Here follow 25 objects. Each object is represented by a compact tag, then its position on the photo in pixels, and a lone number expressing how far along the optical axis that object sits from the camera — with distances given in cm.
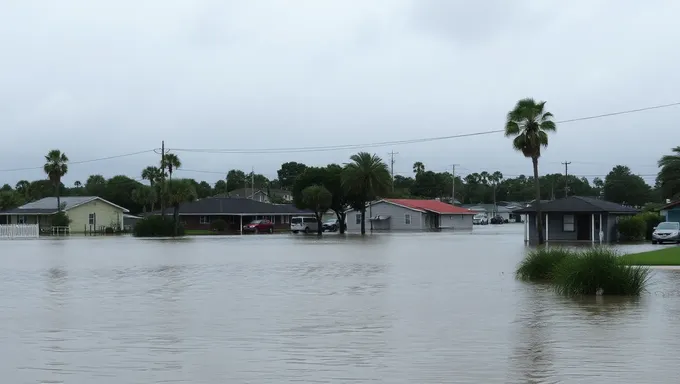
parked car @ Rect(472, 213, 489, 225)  14612
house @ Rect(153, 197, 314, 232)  9906
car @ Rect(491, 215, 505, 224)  15300
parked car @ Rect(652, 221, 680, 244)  5428
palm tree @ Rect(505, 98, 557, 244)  5725
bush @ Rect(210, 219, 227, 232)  9600
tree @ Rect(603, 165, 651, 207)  14600
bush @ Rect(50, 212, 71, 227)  9059
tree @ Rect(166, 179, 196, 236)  8706
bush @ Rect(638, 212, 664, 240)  6631
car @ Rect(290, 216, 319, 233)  9425
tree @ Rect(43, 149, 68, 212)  9638
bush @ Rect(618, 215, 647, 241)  6506
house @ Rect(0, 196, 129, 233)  9712
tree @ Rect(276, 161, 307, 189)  19162
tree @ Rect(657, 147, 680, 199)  7875
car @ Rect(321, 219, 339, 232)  10312
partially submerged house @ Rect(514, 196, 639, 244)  6394
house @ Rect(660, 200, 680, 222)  6462
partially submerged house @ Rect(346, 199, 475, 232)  10662
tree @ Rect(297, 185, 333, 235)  9125
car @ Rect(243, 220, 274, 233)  9450
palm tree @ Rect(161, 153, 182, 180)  8856
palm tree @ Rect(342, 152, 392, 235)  9269
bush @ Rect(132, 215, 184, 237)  7950
